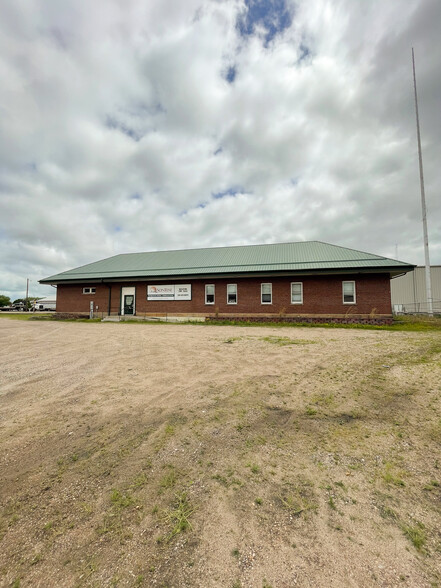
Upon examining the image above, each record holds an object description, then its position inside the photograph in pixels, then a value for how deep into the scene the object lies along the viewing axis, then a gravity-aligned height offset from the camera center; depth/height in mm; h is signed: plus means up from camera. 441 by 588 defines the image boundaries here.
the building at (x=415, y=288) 33969 +2618
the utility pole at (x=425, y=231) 27359 +7778
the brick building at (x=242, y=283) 21812 +2452
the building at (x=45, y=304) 53747 +1700
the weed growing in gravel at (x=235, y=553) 2067 -1760
